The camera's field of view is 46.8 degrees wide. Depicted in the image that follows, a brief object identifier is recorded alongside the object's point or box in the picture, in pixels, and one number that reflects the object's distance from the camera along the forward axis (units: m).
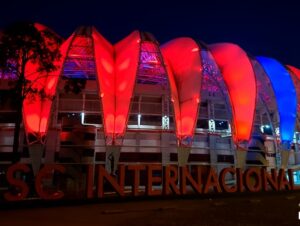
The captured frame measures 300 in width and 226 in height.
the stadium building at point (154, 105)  31.23
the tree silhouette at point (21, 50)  21.34
